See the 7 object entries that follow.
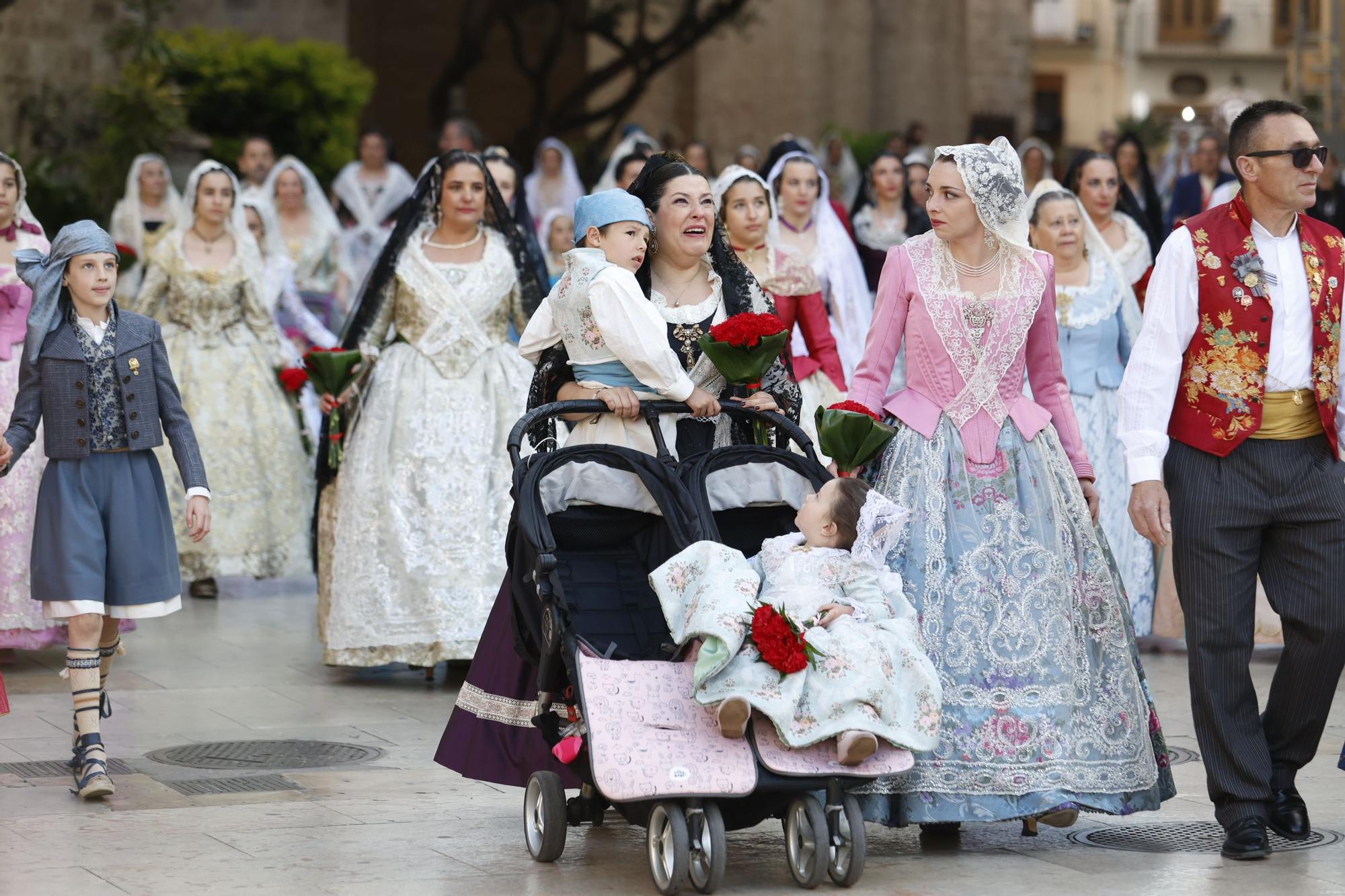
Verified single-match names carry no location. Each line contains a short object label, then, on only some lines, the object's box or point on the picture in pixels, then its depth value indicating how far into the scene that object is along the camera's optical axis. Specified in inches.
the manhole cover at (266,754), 534.8
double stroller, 388.0
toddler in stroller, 386.0
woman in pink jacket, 425.6
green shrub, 1461.5
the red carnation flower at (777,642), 385.4
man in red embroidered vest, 434.8
